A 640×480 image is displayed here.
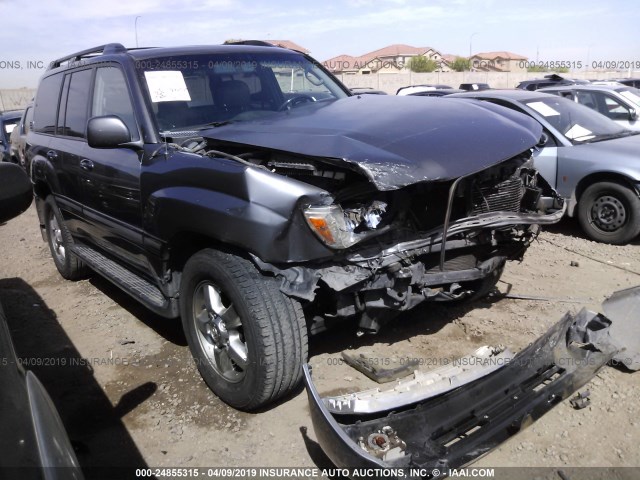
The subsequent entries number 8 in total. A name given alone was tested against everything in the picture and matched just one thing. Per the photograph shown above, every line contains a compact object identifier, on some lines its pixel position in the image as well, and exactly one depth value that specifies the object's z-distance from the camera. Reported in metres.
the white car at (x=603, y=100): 9.29
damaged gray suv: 2.69
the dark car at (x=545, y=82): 12.34
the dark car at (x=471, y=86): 17.02
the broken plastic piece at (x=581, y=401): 3.04
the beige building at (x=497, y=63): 56.19
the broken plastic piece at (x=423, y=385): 2.72
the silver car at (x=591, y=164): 5.97
